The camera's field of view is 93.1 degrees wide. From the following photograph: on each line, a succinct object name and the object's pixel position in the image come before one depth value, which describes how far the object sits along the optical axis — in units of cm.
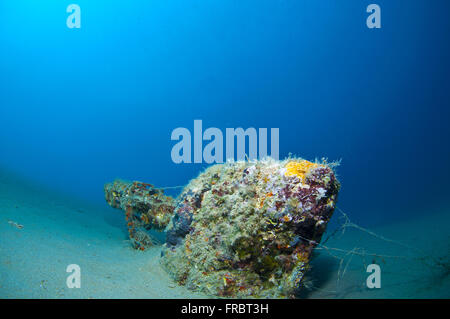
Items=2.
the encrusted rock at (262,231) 318
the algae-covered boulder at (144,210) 588
